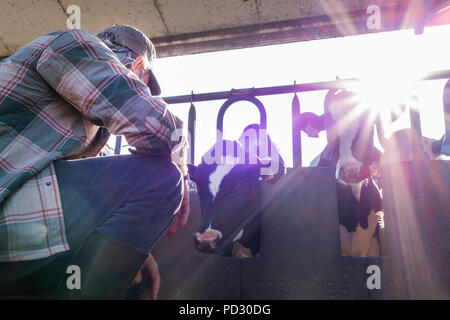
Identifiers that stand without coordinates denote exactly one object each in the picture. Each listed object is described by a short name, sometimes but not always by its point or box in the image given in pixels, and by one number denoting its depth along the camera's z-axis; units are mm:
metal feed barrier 2186
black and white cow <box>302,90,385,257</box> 3174
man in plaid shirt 1129
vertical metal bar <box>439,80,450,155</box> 2707
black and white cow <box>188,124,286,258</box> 2746
